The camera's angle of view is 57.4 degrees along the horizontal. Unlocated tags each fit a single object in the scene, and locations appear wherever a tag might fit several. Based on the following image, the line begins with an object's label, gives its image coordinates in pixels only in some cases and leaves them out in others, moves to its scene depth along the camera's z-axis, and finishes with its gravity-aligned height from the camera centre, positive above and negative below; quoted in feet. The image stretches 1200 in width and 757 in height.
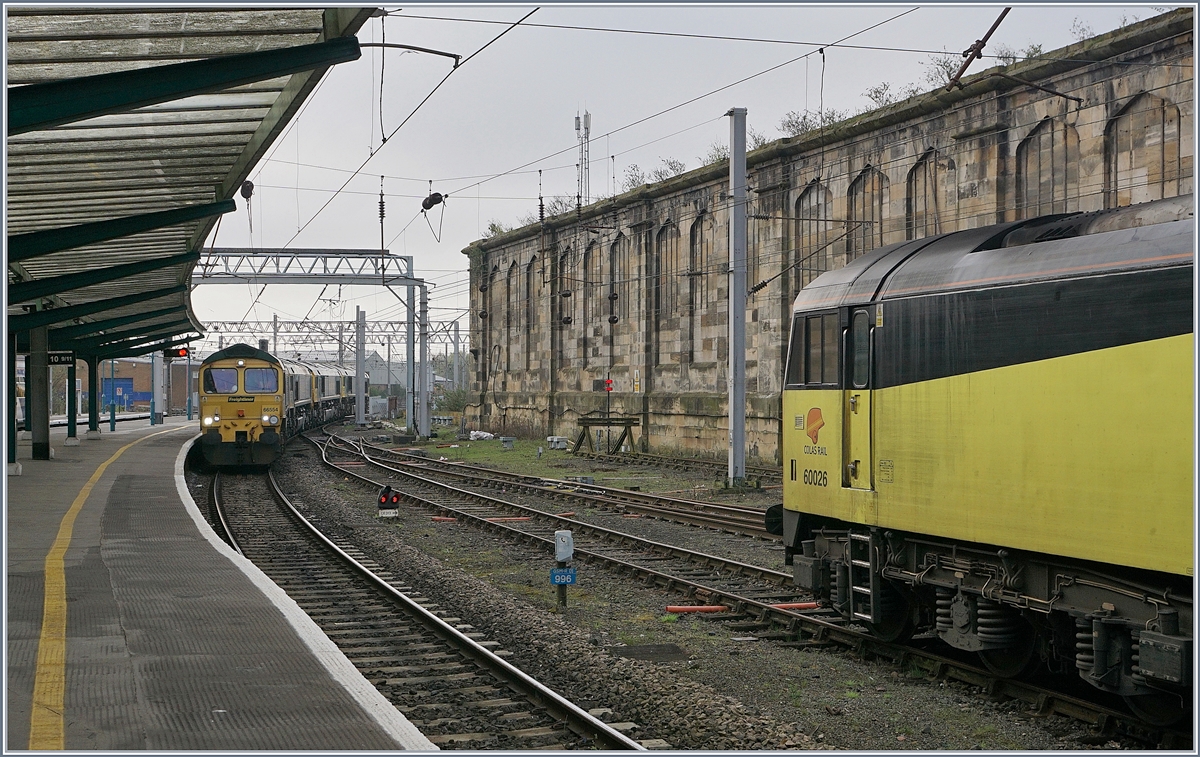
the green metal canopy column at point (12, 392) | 82.53 -0.74
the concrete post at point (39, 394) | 89.02 -0.89
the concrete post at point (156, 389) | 185.98 -0.97
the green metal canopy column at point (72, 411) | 114.26 -2.97
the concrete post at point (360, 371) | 191.31 +2.30
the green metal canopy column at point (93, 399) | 123.34 -1.81
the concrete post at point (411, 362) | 154.51 +3.23
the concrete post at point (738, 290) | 75.36 +6.56
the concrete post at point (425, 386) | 141.49 -0.26
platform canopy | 31.14 +9.50
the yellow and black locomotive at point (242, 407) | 96.94 -2.06
